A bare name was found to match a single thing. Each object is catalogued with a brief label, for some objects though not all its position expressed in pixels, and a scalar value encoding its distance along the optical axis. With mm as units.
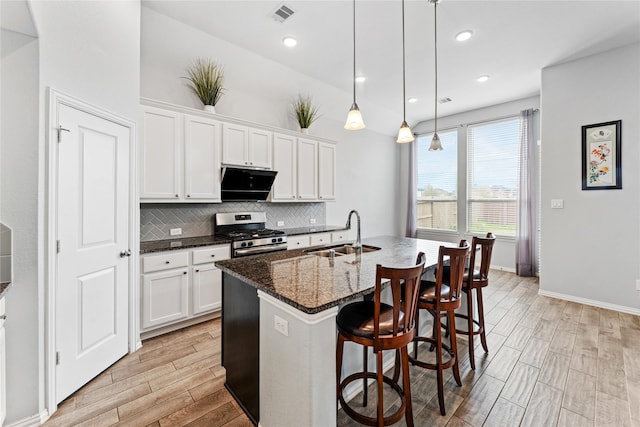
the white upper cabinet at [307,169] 4289
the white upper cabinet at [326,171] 4582
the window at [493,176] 5211
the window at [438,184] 6016
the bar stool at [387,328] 1344
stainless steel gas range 3287
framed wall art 3424
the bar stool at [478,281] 2221
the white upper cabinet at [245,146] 3426
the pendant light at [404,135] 2632
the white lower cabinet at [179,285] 2666
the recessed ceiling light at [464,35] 3076
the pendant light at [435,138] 2711
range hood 3475
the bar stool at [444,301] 1800
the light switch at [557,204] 3852
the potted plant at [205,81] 3279
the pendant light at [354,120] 2322
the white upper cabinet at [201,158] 3109
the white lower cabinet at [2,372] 1450
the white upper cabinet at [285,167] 3986
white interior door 1889
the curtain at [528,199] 4869
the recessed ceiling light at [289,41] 3156
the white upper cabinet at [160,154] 2811
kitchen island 1280
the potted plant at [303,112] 4359
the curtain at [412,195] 6527
